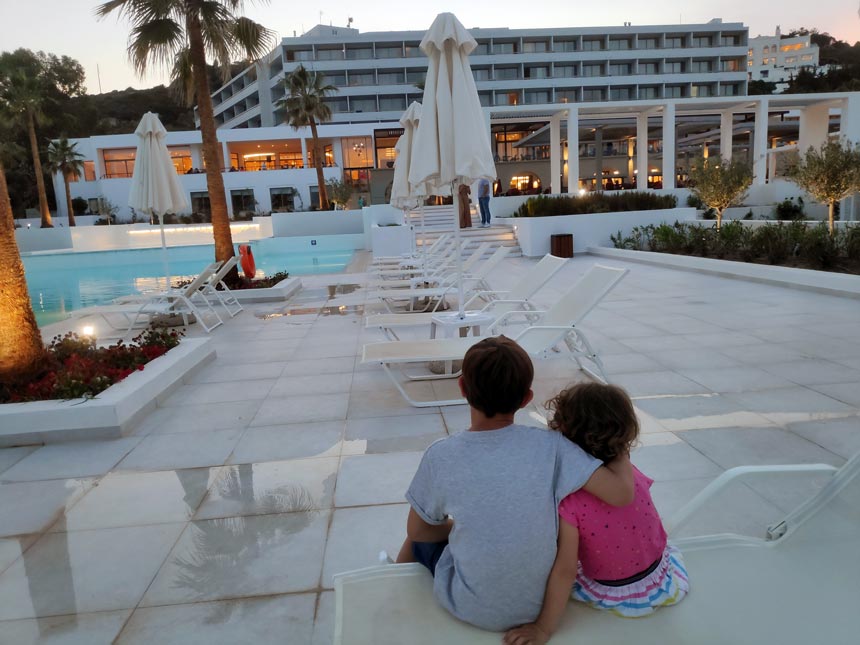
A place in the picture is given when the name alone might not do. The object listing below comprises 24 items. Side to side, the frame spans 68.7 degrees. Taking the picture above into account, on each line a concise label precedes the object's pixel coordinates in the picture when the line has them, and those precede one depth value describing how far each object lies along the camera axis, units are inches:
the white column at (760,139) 871.1
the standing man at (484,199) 749.3
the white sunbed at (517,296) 229.8
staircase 690.2
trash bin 602.2
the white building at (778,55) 4645.7
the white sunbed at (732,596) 59.6
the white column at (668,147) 852.6
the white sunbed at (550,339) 181.0
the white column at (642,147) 916.6
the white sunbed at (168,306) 309.0
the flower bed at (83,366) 177.6
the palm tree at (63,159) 1553.9
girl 59.5
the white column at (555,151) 885.8
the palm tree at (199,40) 425.1
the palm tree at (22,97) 1398.9
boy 59.1
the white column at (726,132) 938.7
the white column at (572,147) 821.2
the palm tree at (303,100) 1321.4
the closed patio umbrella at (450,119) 207.9
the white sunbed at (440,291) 288.5
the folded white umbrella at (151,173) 374.0
